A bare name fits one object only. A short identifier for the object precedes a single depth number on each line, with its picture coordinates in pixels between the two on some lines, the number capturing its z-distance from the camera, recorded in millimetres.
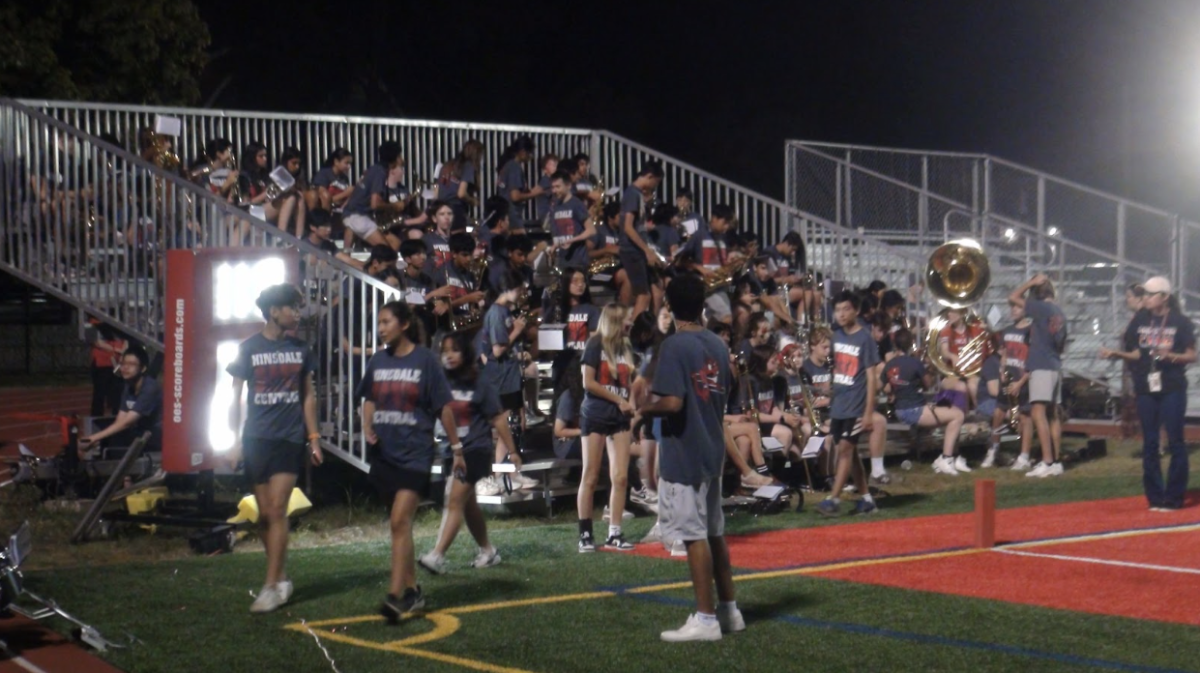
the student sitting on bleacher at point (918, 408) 17625
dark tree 24938
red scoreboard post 11148
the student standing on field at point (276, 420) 9242
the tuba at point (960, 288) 18859
